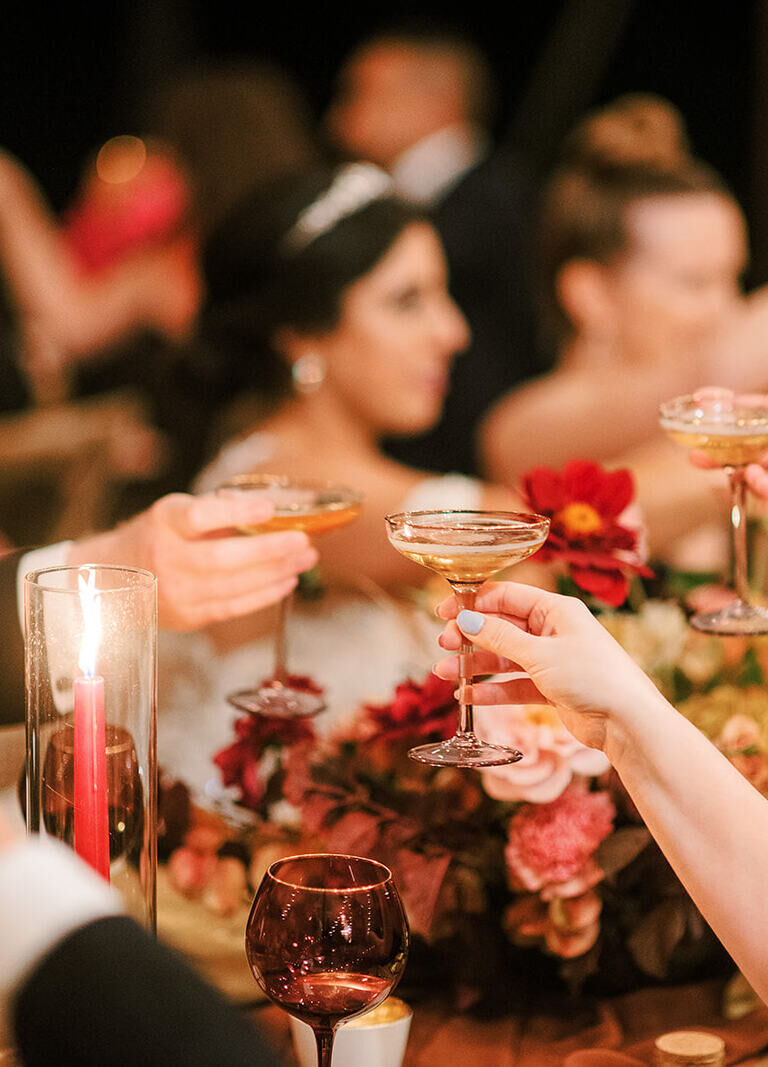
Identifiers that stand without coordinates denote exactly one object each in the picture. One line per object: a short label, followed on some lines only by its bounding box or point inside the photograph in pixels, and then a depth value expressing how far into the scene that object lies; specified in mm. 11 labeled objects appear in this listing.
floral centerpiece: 1564
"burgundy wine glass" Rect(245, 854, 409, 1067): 1407
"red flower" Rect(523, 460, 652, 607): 1603
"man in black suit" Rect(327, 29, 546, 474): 3992
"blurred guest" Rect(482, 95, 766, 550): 3420
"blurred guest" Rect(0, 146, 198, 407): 4918
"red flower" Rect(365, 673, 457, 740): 1607
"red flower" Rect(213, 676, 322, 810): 1642
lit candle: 1422
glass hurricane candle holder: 1437
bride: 3224
